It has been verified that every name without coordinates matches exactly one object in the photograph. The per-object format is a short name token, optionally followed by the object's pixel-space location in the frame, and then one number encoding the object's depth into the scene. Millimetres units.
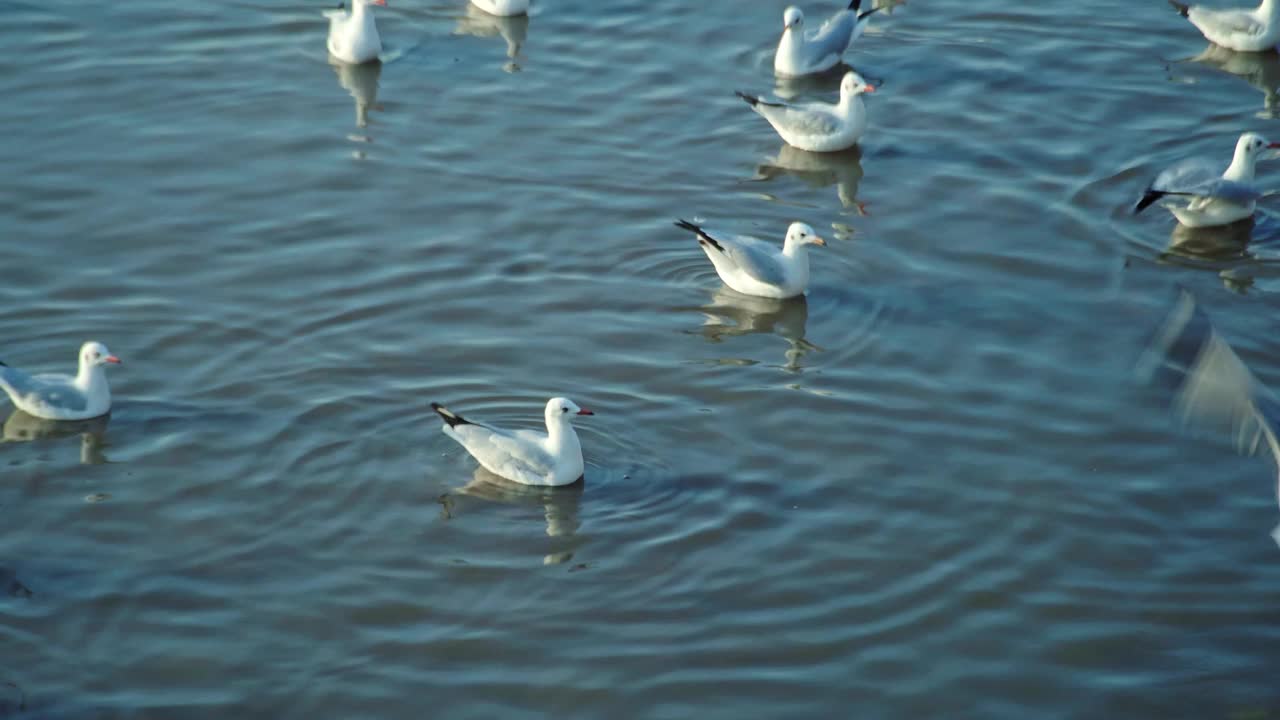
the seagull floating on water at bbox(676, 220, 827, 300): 13594
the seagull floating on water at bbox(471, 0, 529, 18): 19266
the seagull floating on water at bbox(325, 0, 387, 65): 17922
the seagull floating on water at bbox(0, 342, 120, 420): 11680
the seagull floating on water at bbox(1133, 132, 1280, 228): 14672
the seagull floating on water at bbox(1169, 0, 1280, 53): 18422
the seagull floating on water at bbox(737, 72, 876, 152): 16375
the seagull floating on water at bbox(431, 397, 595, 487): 10891
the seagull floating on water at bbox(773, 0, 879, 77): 18172
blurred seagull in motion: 10266
